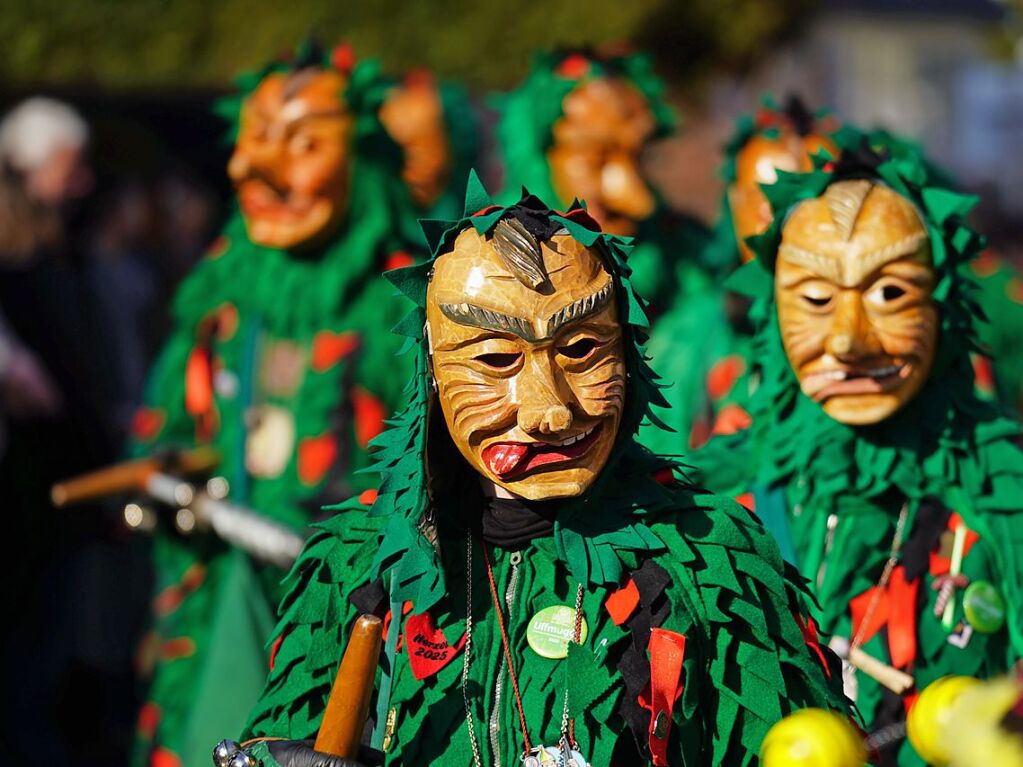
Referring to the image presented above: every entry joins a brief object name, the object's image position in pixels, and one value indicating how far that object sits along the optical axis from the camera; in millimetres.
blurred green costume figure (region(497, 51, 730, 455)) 14953
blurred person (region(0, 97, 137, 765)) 14914
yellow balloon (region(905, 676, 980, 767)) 5520
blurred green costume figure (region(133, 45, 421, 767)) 12234
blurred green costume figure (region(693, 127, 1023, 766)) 8773
